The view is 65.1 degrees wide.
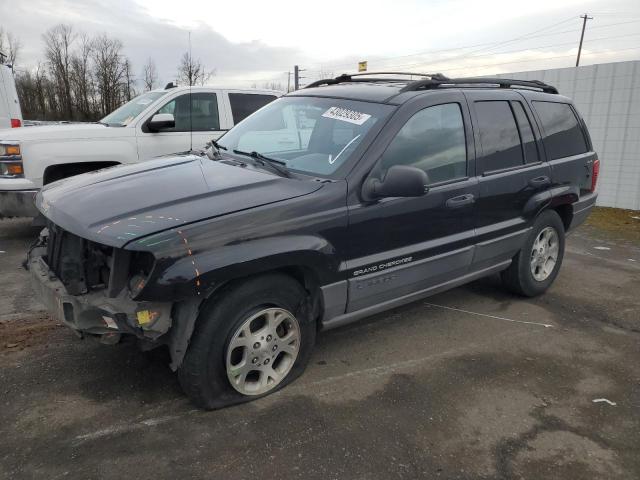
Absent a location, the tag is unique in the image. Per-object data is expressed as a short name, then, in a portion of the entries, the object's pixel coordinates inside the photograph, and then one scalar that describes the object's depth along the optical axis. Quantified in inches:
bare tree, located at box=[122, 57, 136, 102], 1937.0
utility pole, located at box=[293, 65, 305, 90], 1036.2
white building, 345.4
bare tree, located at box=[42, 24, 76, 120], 1990.7
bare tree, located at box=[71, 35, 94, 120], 1954.7
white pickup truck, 223.0
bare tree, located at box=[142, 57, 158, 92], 2031.1
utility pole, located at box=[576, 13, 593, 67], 1916.7
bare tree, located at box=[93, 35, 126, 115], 1883.6
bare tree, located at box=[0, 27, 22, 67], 1949.8
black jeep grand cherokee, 102.3
